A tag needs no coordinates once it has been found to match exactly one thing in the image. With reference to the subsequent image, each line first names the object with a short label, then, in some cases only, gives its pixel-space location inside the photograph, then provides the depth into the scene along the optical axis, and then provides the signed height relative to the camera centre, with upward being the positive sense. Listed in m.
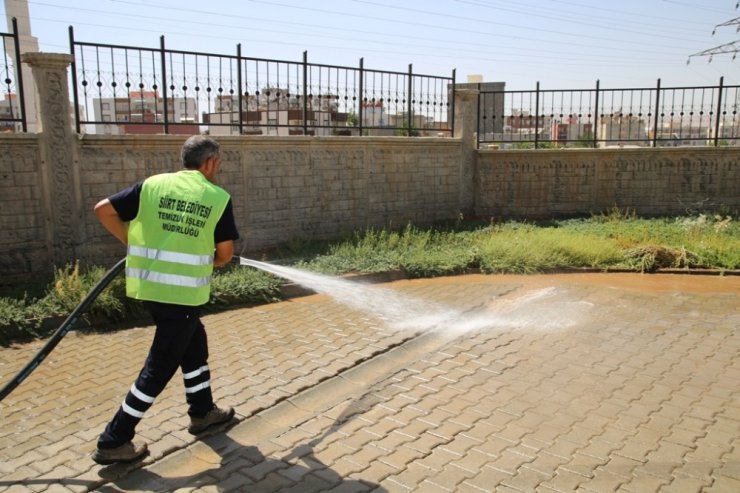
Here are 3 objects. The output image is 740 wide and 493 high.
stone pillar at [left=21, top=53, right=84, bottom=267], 8.07 -0.16
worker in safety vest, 3.83 -0.72
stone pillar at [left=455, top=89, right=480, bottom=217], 14.26 +0.12
